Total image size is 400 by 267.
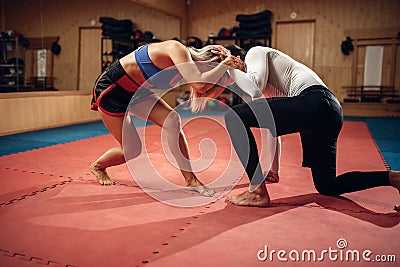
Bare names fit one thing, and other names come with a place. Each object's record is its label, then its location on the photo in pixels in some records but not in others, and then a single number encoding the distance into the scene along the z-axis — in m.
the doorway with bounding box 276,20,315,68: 9.45
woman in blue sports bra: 2.20
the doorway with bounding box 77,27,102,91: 10.44
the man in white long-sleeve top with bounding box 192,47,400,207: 2.13
